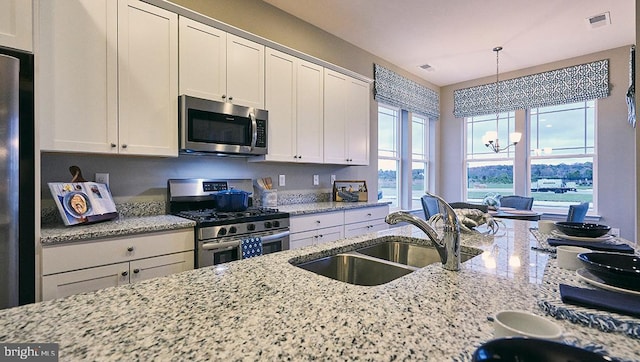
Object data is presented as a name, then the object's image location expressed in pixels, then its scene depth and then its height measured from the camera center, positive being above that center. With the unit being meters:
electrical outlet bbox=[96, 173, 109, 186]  2.29 +0.01
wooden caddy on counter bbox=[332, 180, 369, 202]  3.88 -0.15
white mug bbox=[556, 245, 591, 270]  1.05 -0.27
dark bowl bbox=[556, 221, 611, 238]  1.44 -0.23
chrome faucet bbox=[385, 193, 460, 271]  1.08 -0.19
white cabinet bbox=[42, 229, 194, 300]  1.67 -0.47
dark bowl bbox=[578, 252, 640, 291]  0.79 -0.24
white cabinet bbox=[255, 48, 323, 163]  3.03 +0.74
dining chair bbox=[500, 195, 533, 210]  4.50 -0.32
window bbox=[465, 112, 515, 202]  5.23 +0.33
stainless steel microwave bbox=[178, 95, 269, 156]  2.41 +0.43
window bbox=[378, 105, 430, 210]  4.87 +0.36
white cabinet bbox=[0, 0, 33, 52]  1.61 +0.81
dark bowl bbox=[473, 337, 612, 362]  0.48 -0.27
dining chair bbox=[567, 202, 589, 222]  3.29 -0.34
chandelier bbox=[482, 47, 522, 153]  4.22 +0.57
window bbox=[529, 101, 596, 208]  4.51 +0.39
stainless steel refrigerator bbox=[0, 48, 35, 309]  1.51 +0.00
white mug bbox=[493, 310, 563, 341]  0.57 -0.28
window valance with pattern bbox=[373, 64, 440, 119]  4.53 +1.37
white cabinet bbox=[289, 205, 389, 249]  2.84 -0.45
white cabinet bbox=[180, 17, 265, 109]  2.45 +0.96
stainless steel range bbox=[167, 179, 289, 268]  2.17 -0.31
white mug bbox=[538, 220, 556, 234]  1.69 -0.25
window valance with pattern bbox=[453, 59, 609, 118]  4.30 +1.37
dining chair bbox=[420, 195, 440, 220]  4.04 -0.35
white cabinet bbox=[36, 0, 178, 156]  1.87 +0.67
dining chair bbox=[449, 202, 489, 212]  3.48 -0.30
